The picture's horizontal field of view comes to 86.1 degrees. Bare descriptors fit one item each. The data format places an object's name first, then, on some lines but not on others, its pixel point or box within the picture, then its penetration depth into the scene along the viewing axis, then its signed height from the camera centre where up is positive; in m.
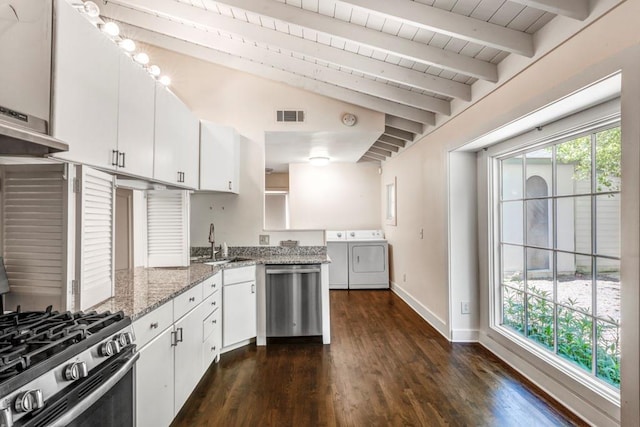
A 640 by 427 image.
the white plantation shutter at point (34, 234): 1.55 -0.06
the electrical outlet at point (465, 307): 3.38 -0.86
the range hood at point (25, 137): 1.14 +0.29
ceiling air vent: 3.94 +1.21
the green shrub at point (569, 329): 1.96 -0.76
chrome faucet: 3.56 -0.20
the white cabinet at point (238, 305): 3.10 -0.80
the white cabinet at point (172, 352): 1.62 -0.76
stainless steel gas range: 0.89 -0.45
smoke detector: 3.95 +1.16
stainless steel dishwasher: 3.42 -0.82
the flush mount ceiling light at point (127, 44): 2.48 +1.28
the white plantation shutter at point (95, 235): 1.60 -0.07
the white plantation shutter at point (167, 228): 2.94 -0.06
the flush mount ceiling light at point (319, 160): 5.83 +1.02
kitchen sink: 3.20 -0.41
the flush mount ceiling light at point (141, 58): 2.72 +1.30
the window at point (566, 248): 1.96 -0.20
